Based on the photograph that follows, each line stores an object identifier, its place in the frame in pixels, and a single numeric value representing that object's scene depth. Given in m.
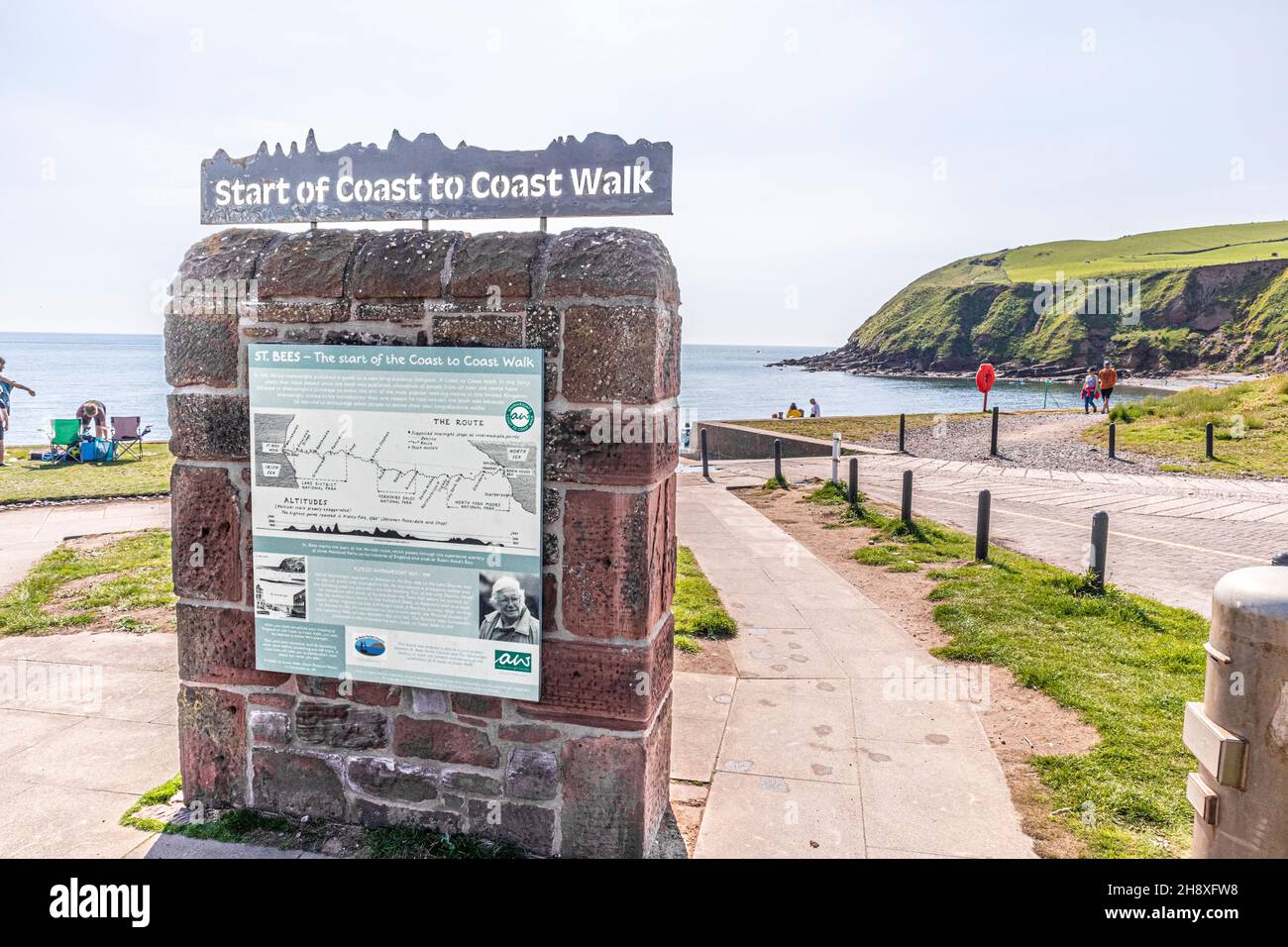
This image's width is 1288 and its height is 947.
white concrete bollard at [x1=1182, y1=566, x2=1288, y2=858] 2.64
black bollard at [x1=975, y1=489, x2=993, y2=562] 9.08
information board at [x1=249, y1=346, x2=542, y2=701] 3.47
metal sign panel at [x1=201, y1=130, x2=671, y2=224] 3.57
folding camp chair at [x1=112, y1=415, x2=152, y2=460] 18.22
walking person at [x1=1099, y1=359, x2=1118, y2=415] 28.41
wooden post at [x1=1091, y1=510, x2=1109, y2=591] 7.75
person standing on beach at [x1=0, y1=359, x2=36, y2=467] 16.64
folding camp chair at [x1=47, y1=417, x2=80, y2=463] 16.36
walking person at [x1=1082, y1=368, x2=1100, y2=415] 30.00
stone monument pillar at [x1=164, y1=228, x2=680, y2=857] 3.36
